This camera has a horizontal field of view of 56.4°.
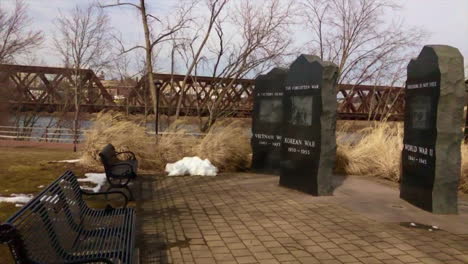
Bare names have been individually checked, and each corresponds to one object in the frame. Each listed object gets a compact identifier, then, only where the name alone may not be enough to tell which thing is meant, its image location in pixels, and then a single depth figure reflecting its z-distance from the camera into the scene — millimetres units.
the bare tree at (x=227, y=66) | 17075
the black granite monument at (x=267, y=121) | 11031
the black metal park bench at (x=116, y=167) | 7275
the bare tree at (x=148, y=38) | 16641
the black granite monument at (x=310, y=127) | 7996
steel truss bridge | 20469
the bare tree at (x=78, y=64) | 27788
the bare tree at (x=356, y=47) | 17641
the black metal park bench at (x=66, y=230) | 2712
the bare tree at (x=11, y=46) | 26094
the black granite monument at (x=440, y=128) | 6727
